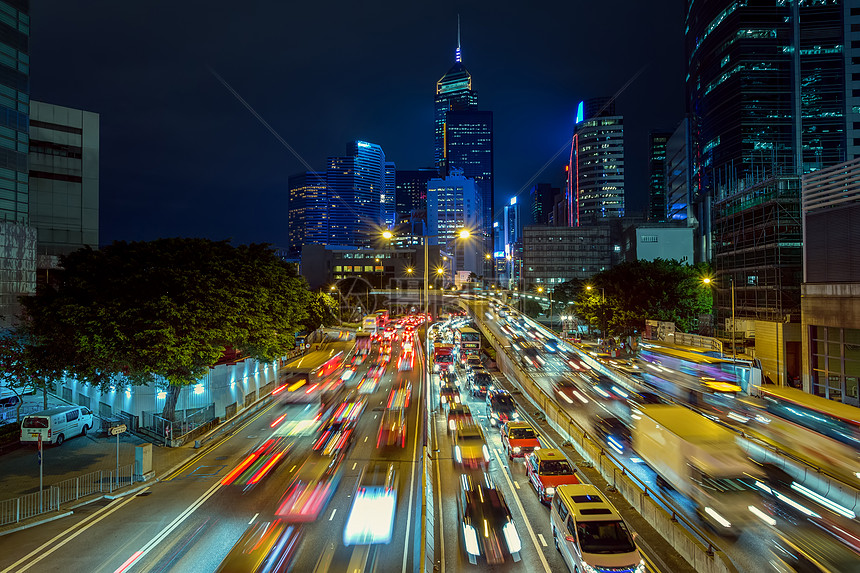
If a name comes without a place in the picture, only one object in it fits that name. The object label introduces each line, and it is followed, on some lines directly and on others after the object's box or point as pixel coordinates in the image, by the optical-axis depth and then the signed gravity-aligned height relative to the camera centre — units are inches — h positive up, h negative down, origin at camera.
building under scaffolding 1503.4 +98.8
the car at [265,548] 505.7 -291.3
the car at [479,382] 1478.8 -287.4
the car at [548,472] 679.7 -262.0
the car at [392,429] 1012.2 -314.1
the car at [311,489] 645.9 -298.7
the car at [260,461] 778.5 -304.8
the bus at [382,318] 3858.3 -189.8
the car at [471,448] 856.9 -292.3
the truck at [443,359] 1967.3 -268.1
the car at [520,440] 868.0 -269.9
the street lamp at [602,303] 2425.0 -37.5
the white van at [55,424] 899.4 -253.2
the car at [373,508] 579.8 -297.6
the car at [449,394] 1382.8 -302.4
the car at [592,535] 458.3 -250.4
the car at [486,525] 534.3 -289.6
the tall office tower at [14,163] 1574.8 +482.4
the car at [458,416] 1082.4 -288.8
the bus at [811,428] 762.8 -266.3
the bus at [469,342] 2234.1 -223.9
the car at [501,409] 1136.1 -288.5
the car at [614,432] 932.0 -291.8
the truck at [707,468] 609.9 -241.5
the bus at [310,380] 1507.1 -315.8
